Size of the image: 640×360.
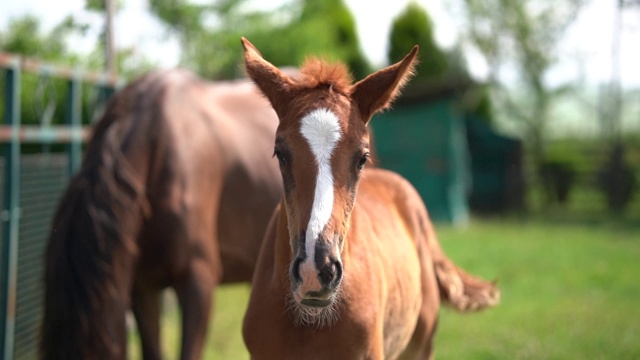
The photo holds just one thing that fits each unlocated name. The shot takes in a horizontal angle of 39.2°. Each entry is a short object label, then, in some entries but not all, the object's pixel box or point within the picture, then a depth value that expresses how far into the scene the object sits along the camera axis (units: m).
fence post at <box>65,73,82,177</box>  7.22
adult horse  4.69
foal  3.12
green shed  19.06
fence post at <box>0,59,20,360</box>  5.61
